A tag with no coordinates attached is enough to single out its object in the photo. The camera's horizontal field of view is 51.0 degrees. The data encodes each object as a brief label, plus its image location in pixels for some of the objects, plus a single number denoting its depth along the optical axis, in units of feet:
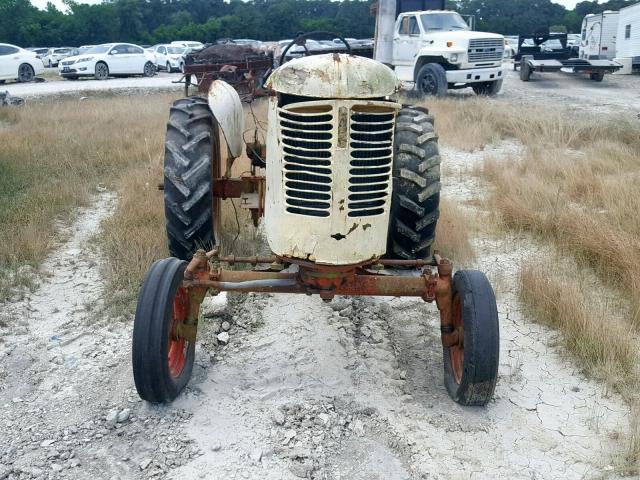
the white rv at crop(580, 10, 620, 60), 87.10
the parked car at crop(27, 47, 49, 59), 131.93
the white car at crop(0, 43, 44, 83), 76.43
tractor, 10.75
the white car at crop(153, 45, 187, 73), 101.45
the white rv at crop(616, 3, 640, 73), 77.71
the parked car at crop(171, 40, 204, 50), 115.91
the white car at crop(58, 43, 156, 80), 83.97
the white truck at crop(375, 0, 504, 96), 53.16
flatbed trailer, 66.80
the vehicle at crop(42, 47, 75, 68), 120.26
